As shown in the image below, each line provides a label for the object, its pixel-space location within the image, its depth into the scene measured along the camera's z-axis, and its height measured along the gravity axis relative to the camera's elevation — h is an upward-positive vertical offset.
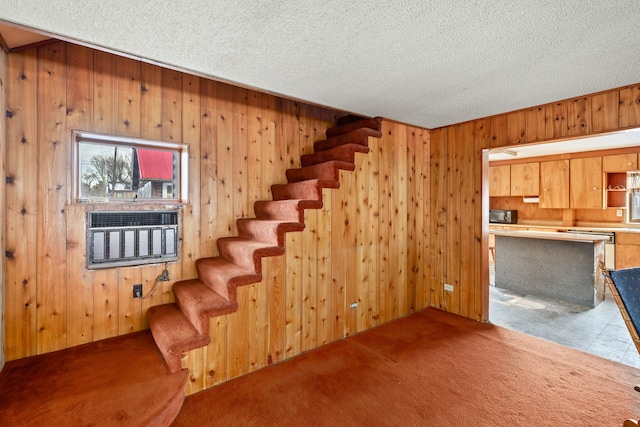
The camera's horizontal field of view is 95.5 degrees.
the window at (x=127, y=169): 2.35 +0.37
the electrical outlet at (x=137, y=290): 2.53 -0.69
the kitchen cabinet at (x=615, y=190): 5.64 +0.43
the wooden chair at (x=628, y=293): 1.97 -0.58
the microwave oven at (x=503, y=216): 7.16 -0.10
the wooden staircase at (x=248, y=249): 2.12 -0.32
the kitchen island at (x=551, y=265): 4.01 -0.79
